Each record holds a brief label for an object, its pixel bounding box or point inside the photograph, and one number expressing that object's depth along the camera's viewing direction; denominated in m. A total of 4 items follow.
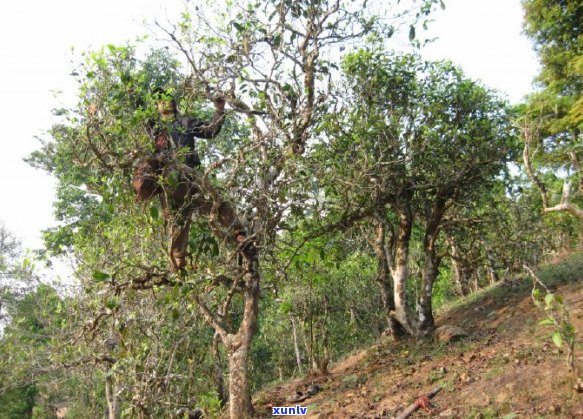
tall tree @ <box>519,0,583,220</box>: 14.25
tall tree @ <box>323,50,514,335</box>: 9.10
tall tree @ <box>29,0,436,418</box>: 5.36
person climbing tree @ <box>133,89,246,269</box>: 5.61
